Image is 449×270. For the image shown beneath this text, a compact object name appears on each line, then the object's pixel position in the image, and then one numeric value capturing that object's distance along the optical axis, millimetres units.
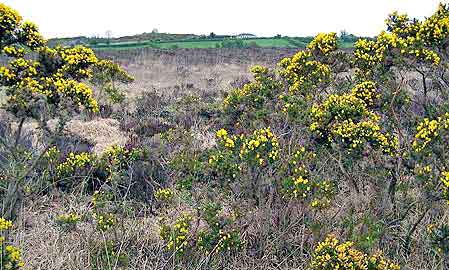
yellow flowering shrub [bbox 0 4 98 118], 3678
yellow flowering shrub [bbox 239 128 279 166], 3779
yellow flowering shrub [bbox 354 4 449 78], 4574
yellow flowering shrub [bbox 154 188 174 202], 4137
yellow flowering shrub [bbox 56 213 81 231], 3756
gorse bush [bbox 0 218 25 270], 2848
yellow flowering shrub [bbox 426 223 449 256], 3354
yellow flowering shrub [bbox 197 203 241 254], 3648
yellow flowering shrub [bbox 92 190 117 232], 3711
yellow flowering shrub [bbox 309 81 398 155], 3934
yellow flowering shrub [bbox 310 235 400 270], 3047
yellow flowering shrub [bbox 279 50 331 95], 6023
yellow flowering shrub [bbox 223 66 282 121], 6375
